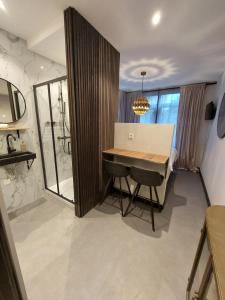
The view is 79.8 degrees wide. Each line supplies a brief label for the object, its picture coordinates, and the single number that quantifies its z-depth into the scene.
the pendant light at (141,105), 3.07
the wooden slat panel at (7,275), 0.54
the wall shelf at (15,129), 1.81
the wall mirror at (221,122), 2.29
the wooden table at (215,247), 0.54
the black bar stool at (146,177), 1.69
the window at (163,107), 4.30
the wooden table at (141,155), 1.84
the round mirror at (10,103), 1.87
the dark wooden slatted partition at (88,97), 1.57
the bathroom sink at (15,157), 1.76
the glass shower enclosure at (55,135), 2.32
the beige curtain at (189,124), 3.82
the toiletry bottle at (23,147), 2.09
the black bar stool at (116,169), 1.96
